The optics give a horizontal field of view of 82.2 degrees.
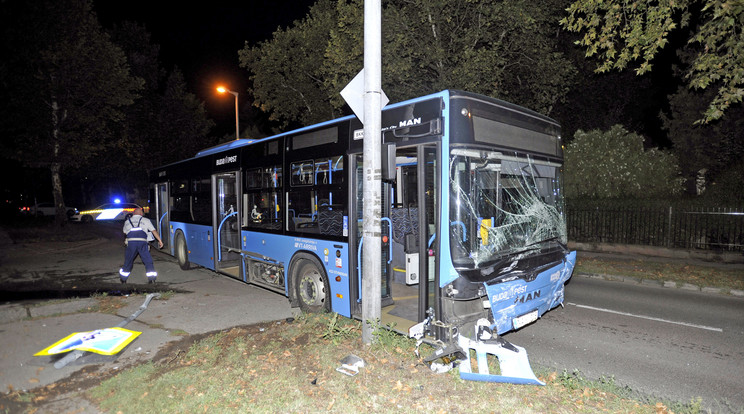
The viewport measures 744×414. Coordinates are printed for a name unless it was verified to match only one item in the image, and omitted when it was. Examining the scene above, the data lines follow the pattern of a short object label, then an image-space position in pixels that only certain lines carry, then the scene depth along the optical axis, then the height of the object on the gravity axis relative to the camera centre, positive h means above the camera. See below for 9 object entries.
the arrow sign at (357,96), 5.05 +1.17
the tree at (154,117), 29.03 +5.92
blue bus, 4.68 -0.35
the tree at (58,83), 17.41 +5.02
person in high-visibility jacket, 9.63 -0.99
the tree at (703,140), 15.76 +2.05
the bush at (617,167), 15.23 +0.86
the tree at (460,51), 11.87 +4.35
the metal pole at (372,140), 4.89 +0.62
